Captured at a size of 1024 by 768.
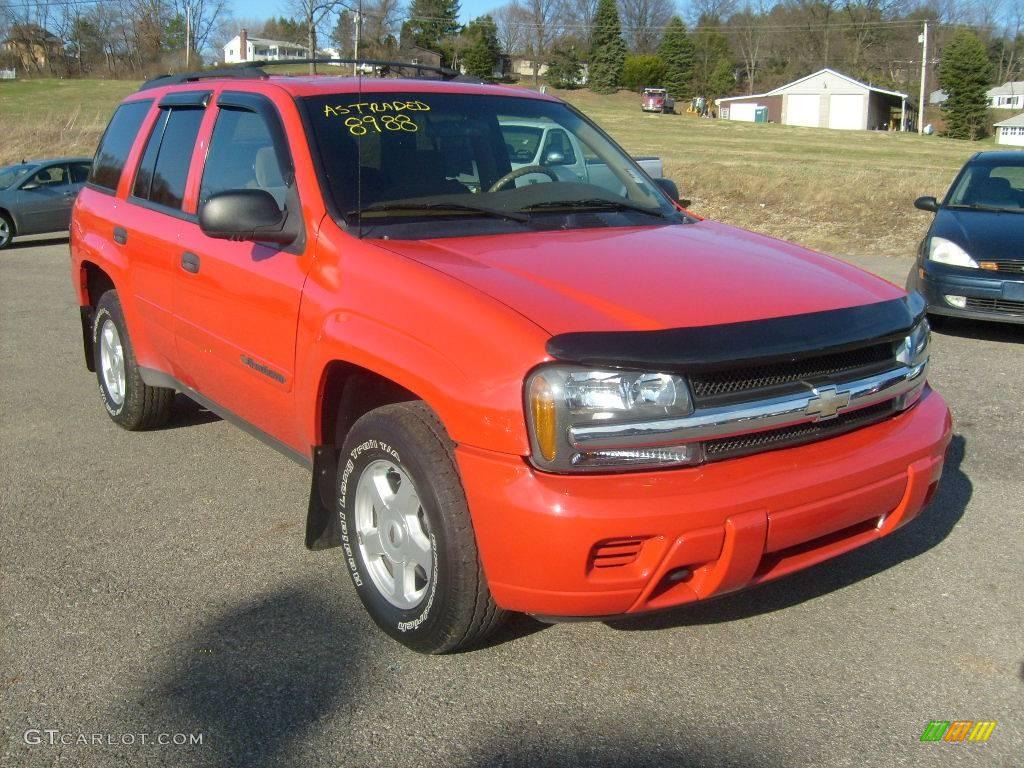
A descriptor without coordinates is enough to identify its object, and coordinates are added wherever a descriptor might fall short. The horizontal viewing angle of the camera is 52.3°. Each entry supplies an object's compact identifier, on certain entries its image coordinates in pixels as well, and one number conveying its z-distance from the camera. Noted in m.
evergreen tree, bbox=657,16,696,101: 85.44
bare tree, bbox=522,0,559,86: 82.50
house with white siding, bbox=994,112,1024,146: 69.06
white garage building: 74.56
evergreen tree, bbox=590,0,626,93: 81.25
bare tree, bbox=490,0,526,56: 81.88
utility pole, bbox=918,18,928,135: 62.08
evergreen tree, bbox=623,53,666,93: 82.50
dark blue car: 8.08
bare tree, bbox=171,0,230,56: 74.56
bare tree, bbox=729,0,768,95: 93.81
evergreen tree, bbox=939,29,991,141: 63.12
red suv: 2.86
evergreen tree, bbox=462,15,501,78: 69.25
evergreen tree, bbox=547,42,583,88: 80.31
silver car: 17.78
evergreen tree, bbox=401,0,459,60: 73.67
